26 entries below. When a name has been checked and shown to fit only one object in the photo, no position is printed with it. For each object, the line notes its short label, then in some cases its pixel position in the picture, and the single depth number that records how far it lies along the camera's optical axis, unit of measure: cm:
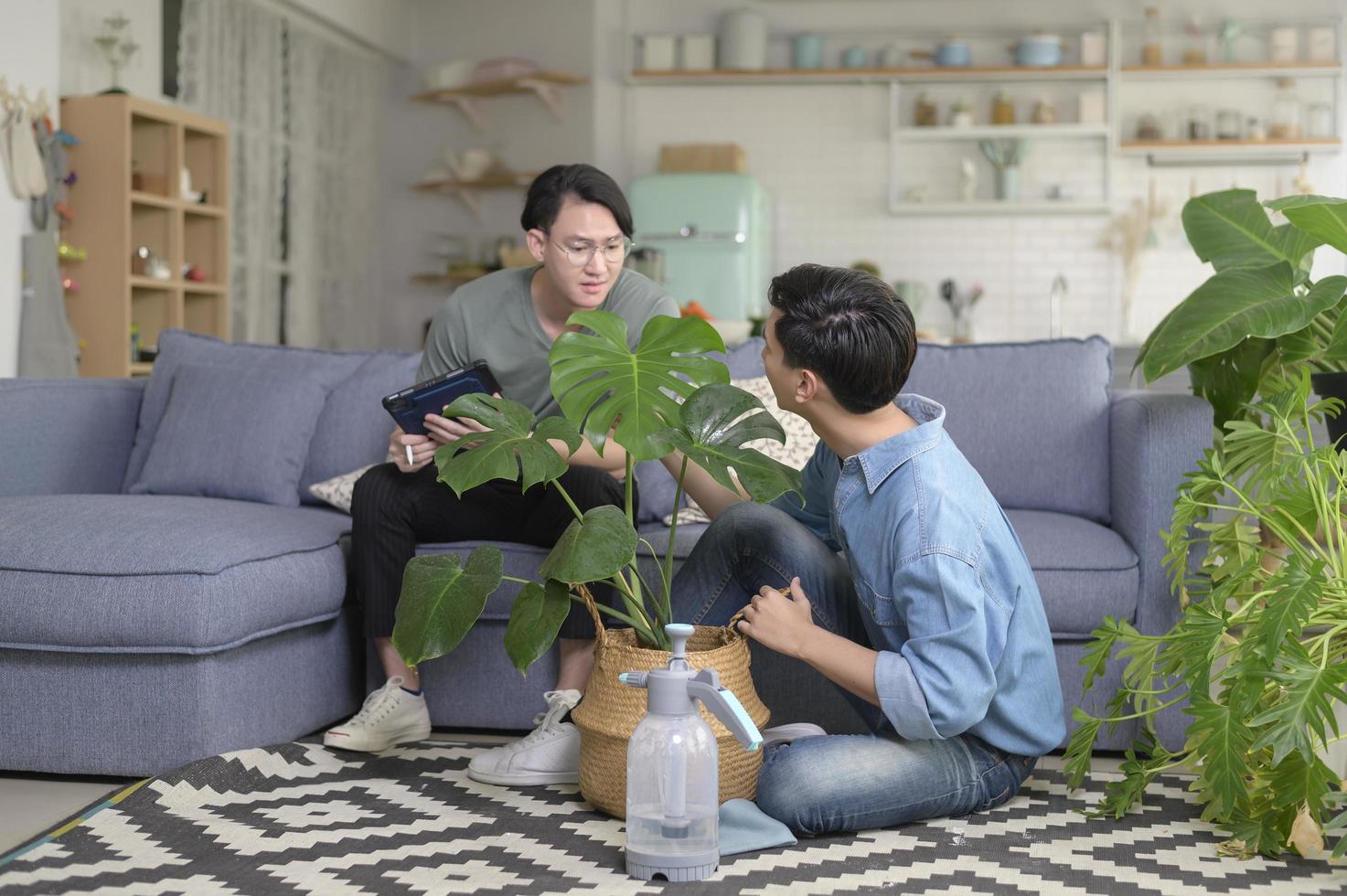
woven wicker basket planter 214
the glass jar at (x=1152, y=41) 722
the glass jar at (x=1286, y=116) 713
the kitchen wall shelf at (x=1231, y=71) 709
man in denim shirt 204
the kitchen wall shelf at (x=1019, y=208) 736
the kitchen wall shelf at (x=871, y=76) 731
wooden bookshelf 542
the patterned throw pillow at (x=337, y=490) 318
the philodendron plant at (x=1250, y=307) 246
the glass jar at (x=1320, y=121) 713
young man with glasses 263
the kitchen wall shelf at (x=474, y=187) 766
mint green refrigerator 709
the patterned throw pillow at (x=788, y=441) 306
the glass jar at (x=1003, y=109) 734
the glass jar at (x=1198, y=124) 719
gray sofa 246
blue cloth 206
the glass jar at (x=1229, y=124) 714
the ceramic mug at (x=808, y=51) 752
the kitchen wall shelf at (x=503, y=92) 754
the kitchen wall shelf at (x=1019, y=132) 726
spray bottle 189
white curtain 666
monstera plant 208
